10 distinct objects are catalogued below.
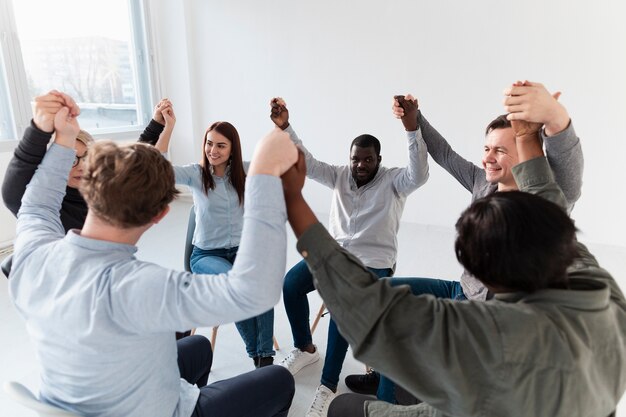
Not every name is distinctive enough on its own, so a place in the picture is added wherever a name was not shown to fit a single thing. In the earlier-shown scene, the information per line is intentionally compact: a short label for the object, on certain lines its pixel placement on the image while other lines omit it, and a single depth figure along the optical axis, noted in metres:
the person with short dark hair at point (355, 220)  1.81
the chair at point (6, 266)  1.24
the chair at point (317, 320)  2.24
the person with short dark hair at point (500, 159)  0.94
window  3.43
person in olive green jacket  0.64
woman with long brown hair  2.02
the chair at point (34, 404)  0.79
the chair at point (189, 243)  2.11
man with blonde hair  0.75
